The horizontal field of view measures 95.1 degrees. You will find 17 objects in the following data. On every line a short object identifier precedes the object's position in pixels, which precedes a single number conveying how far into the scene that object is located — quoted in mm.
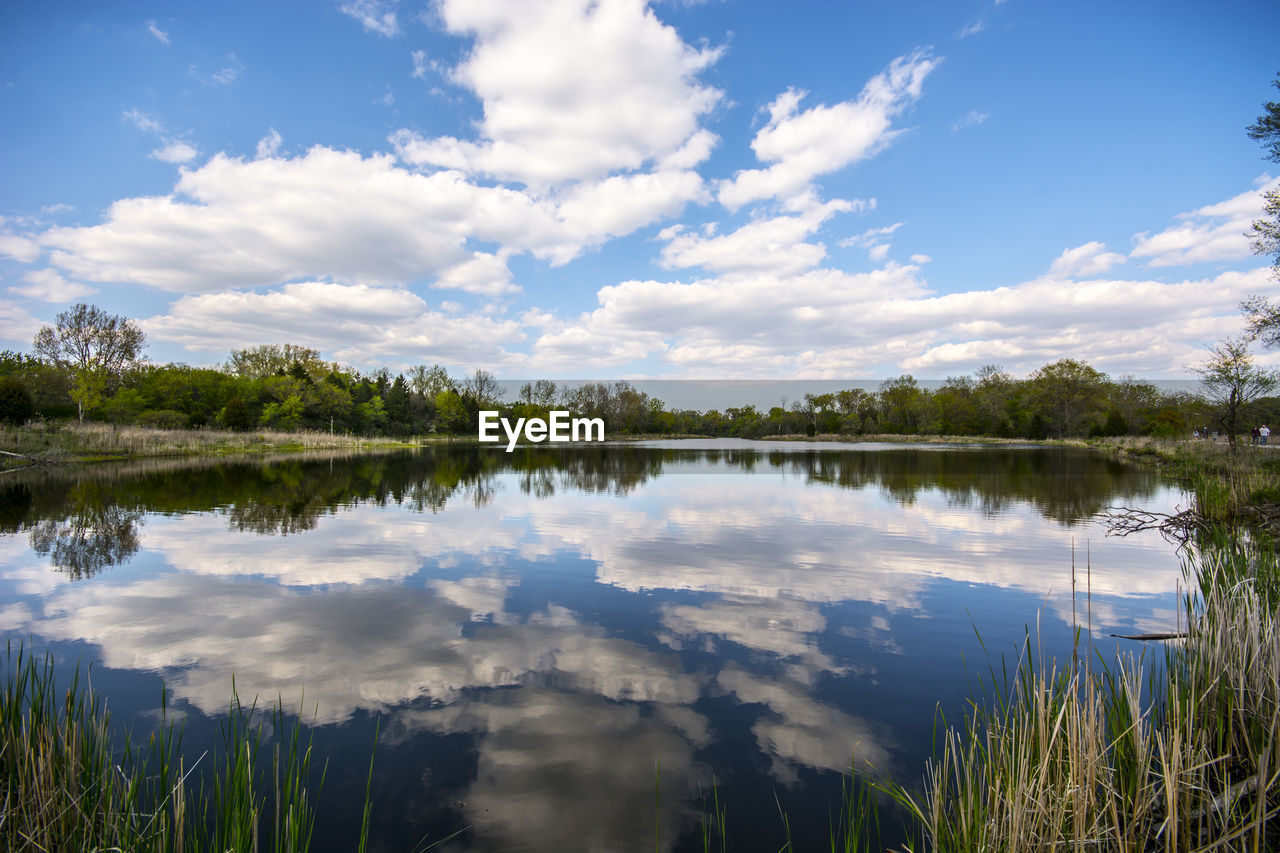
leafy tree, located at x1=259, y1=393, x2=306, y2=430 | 54031
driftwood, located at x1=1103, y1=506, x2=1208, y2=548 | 11141
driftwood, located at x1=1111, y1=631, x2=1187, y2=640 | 5766
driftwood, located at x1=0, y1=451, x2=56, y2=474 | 23350
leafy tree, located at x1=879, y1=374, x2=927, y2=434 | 92756
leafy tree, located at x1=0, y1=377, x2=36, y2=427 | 28969
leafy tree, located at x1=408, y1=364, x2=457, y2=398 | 91438
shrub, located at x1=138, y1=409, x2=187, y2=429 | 42500
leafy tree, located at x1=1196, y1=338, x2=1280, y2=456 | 26178
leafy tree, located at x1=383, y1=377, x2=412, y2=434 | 72750
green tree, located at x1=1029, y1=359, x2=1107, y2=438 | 70562
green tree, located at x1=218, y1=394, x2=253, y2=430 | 48750
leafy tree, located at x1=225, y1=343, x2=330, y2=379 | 78688
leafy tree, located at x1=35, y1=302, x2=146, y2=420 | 43875
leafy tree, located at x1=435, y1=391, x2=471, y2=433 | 81312
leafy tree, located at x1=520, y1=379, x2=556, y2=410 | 101375
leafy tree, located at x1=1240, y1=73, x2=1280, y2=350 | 18094
